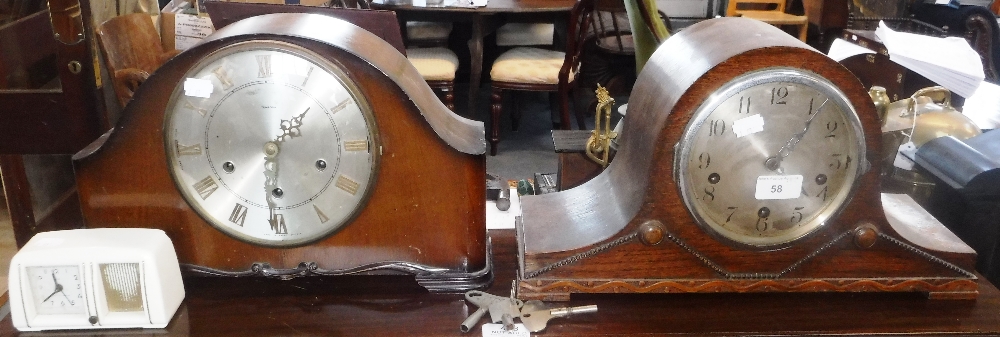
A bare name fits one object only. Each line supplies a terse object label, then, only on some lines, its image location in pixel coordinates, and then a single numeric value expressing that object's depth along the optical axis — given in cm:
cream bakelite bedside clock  93
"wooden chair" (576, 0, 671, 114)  387
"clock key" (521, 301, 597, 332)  99
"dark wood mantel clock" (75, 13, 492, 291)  95
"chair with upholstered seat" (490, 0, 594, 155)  316
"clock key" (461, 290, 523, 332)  99
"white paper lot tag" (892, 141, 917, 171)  143
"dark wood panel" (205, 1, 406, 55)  137
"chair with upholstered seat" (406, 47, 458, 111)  314
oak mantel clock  95
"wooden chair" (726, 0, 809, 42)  384
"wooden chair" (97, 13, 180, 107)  206
